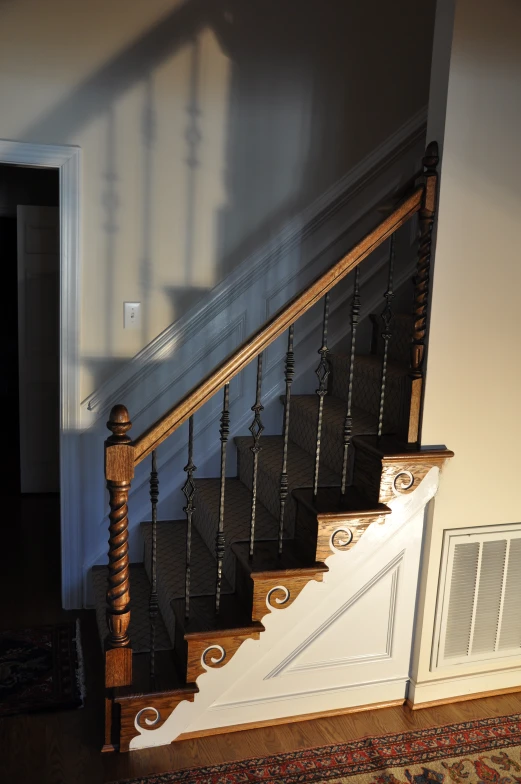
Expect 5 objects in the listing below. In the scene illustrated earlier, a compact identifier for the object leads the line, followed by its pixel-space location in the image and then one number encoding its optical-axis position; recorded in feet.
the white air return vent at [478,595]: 9.16
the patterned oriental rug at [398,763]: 7.88
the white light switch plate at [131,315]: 11.21
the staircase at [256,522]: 8.00
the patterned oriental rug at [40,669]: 9.04
